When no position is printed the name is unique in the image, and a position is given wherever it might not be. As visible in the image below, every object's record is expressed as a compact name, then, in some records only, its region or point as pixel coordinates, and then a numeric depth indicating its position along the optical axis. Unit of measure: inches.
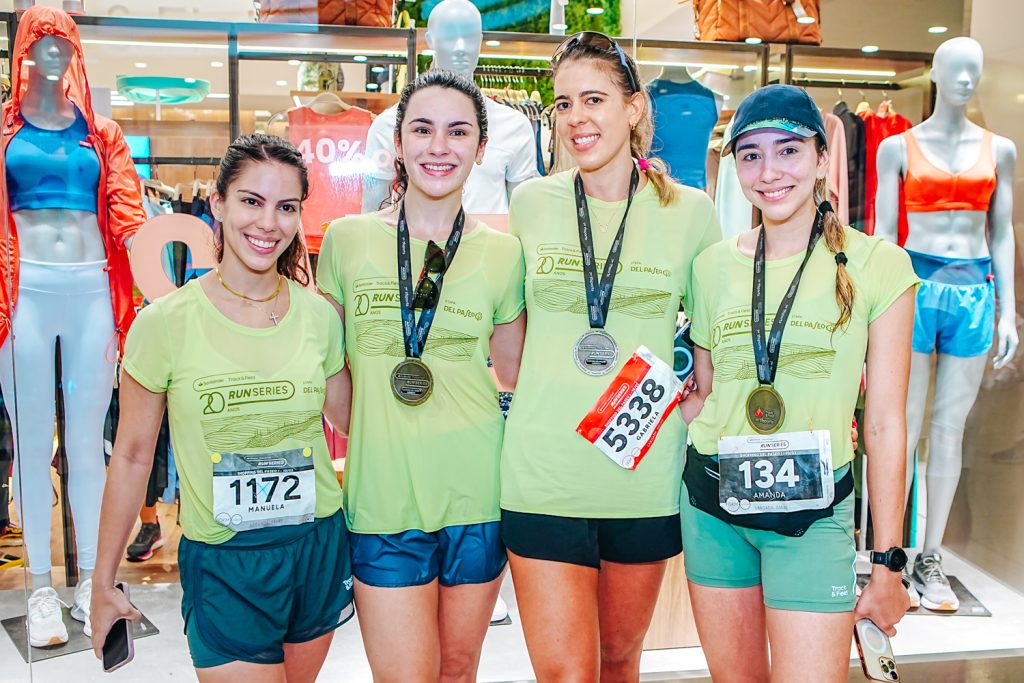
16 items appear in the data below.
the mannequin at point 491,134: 113.8
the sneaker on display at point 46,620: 111.7
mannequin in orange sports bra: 131.1
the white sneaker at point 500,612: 125.4
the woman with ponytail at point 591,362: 83.4
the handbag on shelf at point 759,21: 136.3
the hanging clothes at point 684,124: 126.2
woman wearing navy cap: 78.2
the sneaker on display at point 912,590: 140.5
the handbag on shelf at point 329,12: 120.3
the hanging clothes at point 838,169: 133.0
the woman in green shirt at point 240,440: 75.5
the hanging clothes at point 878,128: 134.3
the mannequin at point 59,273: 104.6
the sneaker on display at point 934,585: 139.9
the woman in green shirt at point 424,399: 82.2
